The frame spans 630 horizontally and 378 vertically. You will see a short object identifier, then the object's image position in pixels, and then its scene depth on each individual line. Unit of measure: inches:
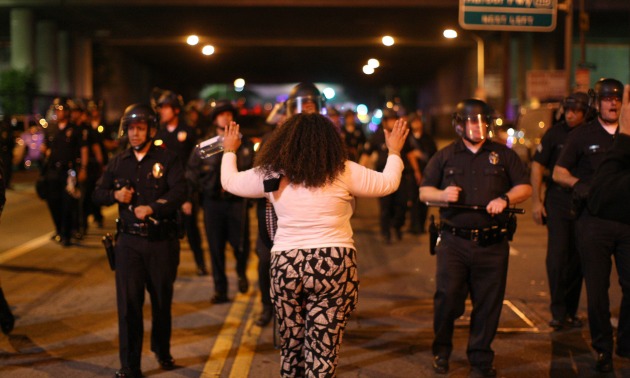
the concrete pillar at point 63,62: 1678.2
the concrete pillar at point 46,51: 1568.7
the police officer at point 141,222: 251.0
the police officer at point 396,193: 527.2
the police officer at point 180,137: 392.5
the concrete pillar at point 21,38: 1443.2
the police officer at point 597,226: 257.9
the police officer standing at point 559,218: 307.0
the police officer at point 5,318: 299.9
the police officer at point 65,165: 508.4
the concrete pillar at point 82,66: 1704.0
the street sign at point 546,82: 903.1
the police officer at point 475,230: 254.4
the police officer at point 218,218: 364.2
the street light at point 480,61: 1468.3
